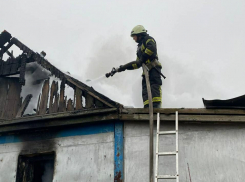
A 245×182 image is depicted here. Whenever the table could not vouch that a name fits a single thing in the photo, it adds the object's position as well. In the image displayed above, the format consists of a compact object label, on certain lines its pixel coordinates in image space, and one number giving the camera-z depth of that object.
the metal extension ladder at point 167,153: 5.19
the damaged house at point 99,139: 5.87
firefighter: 6.97
